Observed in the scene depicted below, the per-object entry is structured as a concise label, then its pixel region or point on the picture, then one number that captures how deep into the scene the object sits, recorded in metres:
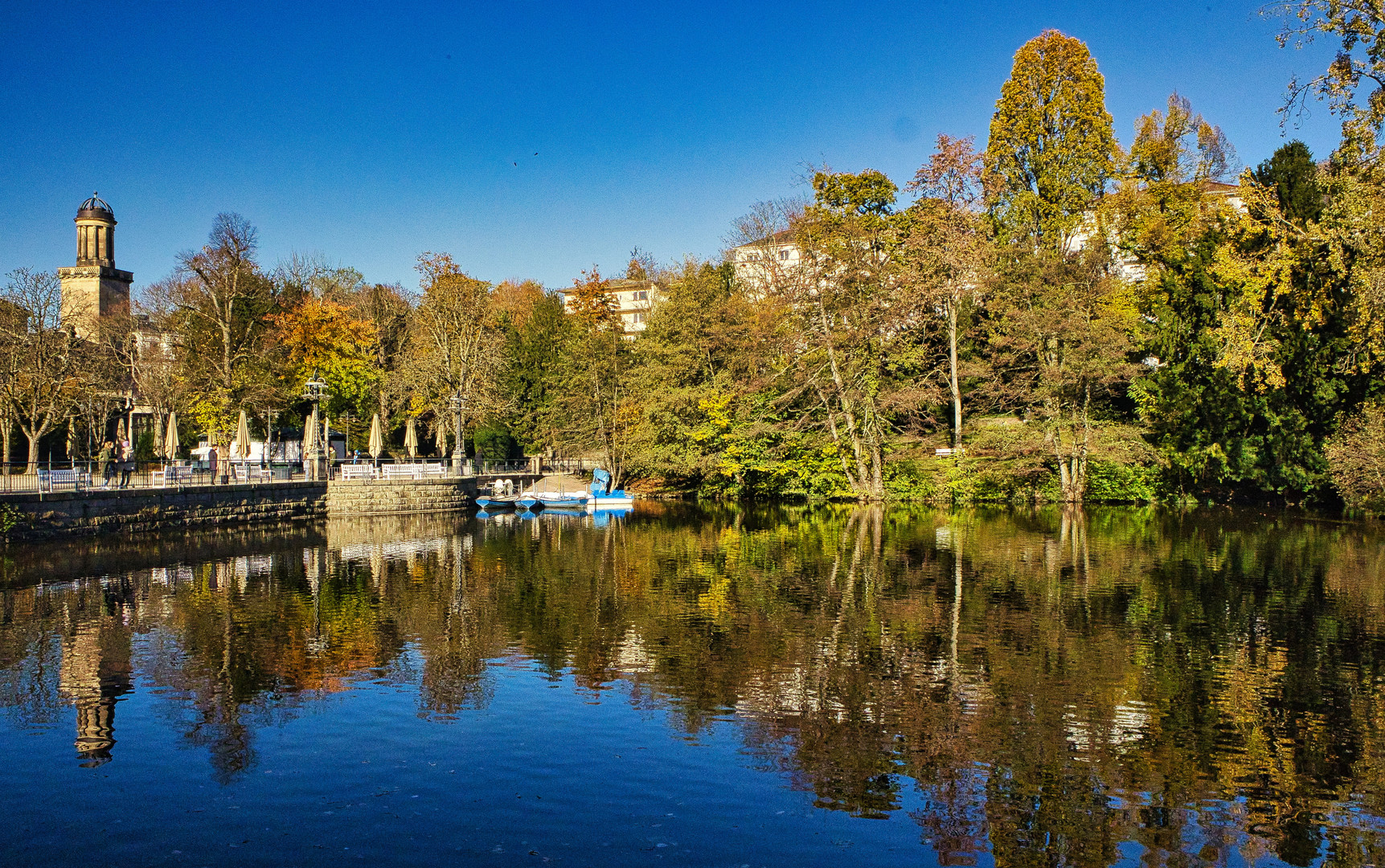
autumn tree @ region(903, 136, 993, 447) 44.53
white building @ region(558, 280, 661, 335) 97.19
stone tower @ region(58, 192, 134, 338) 73.00
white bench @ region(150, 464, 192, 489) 32.53
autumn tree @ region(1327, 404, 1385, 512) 32.59
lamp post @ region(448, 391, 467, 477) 48.66
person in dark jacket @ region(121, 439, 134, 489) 31.38
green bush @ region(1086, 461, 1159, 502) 45.00
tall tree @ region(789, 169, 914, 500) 45.50
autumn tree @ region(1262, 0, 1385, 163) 23.27
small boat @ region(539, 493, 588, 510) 48.97
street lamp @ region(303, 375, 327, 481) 41.94
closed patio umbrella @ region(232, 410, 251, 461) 38.69
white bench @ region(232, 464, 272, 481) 36.72
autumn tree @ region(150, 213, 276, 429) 49.12
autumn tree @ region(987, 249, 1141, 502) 42.94
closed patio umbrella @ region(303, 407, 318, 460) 42.88
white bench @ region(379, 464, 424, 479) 42.97
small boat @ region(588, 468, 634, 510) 48.84
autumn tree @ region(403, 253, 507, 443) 56.44
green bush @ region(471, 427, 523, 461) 60.97
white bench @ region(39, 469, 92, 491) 27.81
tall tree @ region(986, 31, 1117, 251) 50.03
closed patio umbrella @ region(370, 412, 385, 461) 42.38
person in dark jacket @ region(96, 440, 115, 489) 30.66
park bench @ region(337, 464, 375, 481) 42.06
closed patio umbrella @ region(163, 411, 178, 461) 35.62
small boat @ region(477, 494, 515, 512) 48.19
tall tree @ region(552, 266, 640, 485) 57.84
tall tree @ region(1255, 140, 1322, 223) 37.56
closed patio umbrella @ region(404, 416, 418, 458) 47.62
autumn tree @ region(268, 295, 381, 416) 54.59
